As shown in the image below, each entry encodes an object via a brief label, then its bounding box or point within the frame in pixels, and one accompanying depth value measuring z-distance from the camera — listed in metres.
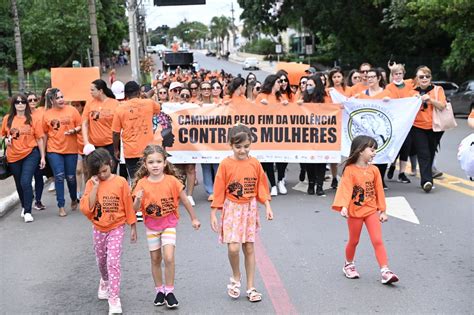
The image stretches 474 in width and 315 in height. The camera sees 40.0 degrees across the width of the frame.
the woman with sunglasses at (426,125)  9.31
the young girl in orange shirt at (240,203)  5.15
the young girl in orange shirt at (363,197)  5.50
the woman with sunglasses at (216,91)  10.09
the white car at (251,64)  75.81
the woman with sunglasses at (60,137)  8.66
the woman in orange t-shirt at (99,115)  8.68
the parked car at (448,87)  25.44
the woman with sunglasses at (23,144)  8.39
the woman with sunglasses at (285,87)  9.84
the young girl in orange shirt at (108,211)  5.02
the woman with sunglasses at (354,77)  10.82
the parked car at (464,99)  22.73
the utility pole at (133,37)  28.12
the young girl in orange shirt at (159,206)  5.00
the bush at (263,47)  102.55
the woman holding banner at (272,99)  9.63
